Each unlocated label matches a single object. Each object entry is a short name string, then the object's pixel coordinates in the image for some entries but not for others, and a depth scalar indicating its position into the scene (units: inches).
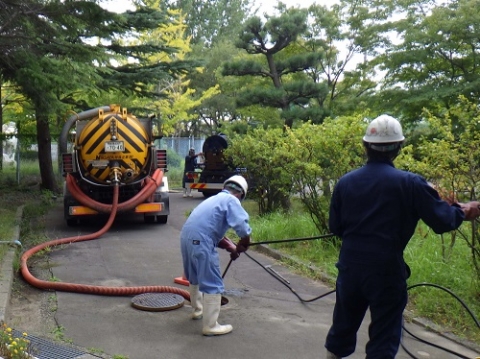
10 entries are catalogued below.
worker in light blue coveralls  207.0
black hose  191.0
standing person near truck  737.6
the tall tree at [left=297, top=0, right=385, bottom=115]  642.8
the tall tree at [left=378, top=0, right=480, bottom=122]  521.3
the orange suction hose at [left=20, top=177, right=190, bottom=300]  257.4
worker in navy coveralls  141.6
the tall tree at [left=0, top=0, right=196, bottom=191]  379.9
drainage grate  184.2
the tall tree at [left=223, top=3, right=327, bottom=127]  615.5
